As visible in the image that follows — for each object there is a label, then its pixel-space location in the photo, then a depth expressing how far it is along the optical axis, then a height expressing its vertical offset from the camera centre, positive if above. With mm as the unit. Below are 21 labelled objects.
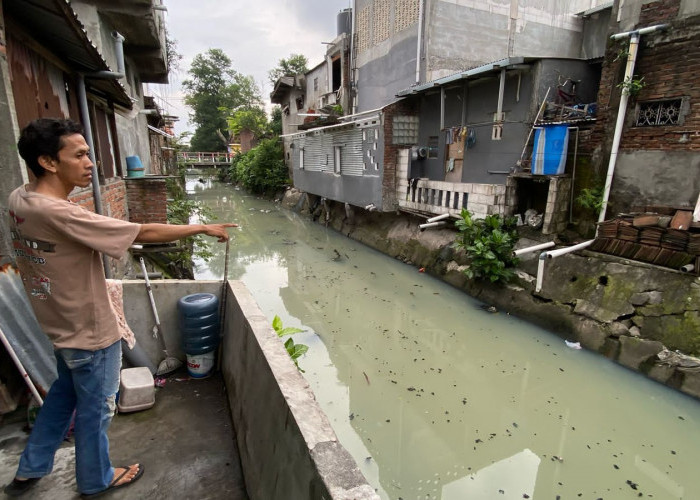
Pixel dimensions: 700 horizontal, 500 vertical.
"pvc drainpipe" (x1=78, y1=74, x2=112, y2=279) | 3855 +125
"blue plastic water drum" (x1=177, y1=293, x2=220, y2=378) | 3160 -1411
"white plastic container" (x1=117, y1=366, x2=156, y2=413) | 2717 -1647
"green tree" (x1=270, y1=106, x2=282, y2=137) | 27572 +2568
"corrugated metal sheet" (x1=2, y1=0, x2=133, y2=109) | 2465 +915
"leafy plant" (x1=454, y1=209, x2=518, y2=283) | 7309 -1665
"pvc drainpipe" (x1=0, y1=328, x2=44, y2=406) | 2205 -1237
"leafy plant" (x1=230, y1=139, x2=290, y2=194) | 22734 -660
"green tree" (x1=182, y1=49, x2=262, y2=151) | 38281 +5935
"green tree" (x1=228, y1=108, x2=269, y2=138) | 28469 +2573
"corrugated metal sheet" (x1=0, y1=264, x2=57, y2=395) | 2297 -1061
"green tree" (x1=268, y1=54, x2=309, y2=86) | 32906 +7848
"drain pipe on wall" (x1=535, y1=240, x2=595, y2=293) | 6305 -1525
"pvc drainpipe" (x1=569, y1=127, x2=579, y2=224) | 6952 -485
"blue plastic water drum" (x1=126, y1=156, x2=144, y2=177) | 6051 -171
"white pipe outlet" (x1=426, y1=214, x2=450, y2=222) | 8979 -1379
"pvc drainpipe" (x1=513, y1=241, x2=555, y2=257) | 6727 -1536
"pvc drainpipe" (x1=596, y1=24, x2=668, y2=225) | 5789 +909
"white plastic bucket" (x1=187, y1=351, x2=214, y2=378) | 3221 -1717
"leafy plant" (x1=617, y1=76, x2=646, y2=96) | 5873 +1119
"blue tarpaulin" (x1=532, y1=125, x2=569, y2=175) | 6784 +178
